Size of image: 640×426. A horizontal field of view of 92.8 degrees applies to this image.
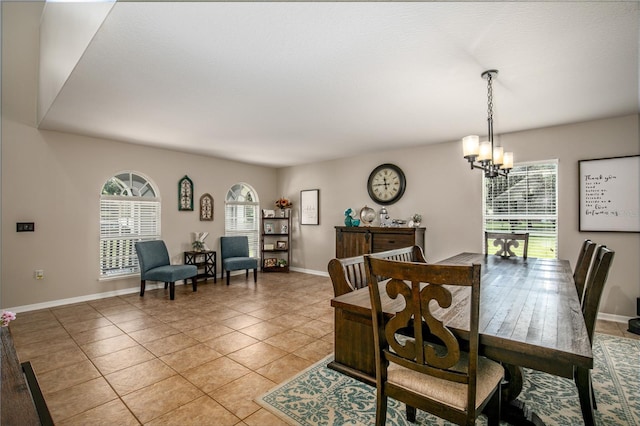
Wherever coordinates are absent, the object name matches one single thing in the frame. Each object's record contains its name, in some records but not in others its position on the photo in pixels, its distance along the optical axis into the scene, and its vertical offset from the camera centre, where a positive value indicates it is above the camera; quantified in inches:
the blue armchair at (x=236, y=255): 221.6 -33.1
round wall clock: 211.2 +20.7
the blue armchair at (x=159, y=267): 180.5 -33.6
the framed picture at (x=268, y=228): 272.8 -13.2
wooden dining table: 47.8 -20.5
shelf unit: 267.9 -25.7
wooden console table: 190.4 -17.2
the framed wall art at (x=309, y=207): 261.0 +5.4
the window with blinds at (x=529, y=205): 161.3 +4.2
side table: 221.5 -36.1
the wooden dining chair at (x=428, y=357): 48.9 -25.9
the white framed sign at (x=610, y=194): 139.6 +8.3
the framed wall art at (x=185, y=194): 220.5 +14.6
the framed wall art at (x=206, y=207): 233.8 +5.1
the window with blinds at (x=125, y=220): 190.1 -3.8
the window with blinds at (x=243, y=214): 255.8 -0.5
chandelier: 101.3 +21.0
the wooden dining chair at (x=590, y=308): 62.1 -21.3
